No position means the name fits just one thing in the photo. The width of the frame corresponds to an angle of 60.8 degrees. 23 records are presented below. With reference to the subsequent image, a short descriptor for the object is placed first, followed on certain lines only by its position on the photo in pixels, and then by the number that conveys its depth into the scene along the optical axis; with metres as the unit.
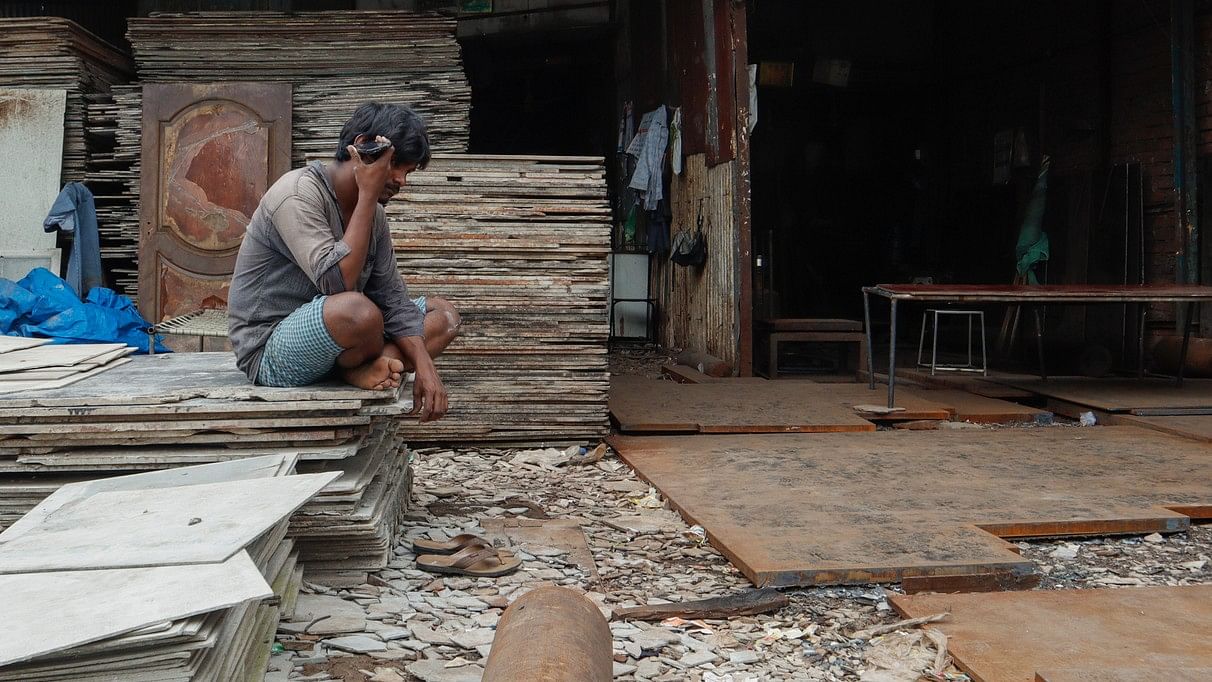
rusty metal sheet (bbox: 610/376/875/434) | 6.29
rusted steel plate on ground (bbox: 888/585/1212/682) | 2.63
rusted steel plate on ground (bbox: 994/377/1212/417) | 6.86
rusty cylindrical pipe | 2.15
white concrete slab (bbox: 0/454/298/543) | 3.08
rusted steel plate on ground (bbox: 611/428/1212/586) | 3.56
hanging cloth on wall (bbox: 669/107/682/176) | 10.53
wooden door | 7.60
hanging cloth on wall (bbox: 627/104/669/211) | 10.99
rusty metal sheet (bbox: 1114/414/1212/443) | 5.94
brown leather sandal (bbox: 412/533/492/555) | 3.78
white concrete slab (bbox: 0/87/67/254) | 7.73
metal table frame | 6.67
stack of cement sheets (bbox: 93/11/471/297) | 7.74
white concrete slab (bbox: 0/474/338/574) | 2.25
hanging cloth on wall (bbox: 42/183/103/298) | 7.57
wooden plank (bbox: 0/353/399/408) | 3.33
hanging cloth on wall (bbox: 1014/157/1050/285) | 10.71
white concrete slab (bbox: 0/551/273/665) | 1.85
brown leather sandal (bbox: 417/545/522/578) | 3.54
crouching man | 3.55
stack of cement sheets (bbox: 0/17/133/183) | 7.66
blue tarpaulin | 6.89
